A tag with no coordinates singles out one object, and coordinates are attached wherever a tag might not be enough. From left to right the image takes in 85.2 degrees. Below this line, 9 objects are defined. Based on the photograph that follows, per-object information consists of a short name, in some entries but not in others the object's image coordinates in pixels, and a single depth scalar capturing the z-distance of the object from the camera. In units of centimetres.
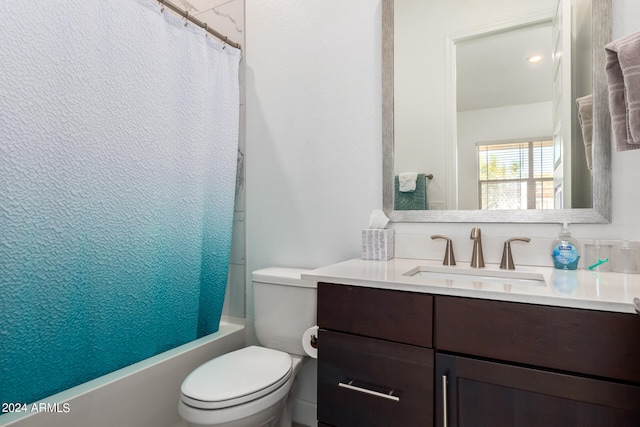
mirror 120
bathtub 111
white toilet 115
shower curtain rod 150
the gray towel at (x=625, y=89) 95
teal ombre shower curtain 106
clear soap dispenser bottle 117
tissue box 143
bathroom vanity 76
